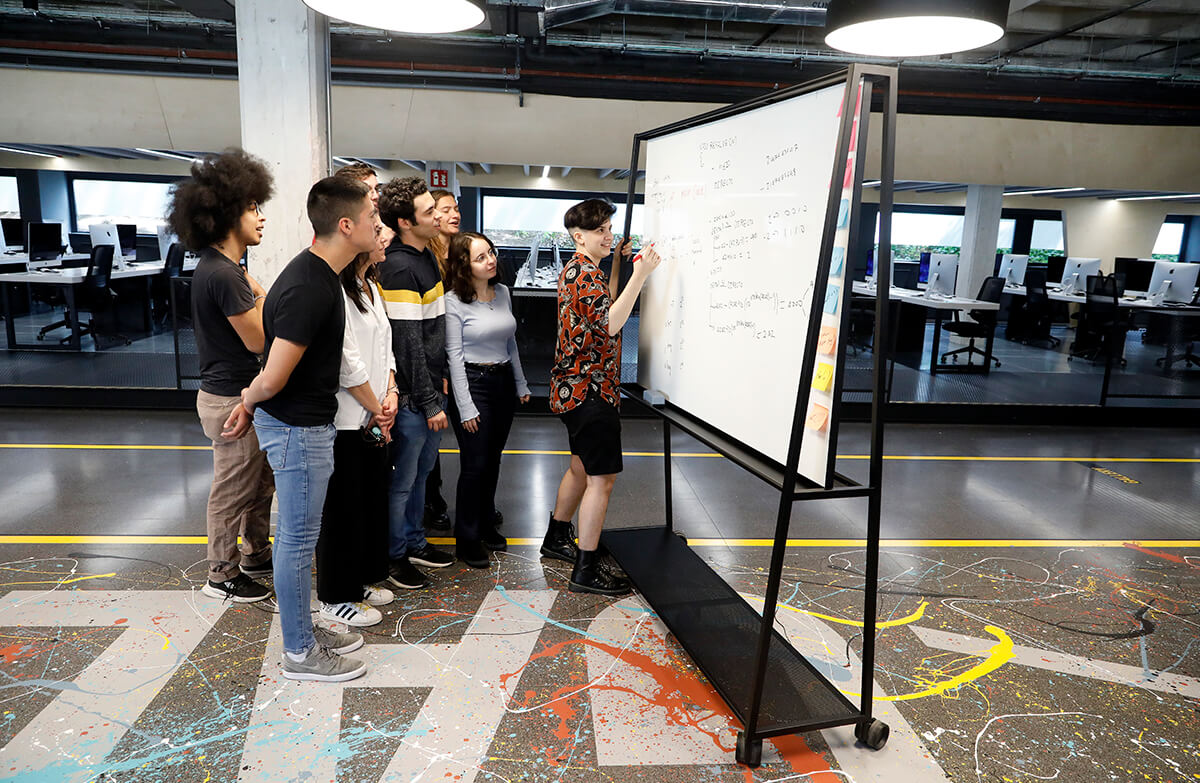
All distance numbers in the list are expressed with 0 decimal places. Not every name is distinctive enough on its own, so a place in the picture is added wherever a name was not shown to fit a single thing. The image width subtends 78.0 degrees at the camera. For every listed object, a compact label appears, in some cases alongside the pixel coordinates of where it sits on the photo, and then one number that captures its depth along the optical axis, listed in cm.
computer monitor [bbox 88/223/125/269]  951
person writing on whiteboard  296
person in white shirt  254
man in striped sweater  290
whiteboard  203
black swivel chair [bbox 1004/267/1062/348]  1063
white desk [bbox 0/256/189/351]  734
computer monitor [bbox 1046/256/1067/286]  1255
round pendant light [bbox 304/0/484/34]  236
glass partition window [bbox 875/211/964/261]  1761
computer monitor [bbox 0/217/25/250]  1177
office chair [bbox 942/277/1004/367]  841
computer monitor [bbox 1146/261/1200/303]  941
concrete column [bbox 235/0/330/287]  371
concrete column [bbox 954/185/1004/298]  966
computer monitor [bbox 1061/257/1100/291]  1103
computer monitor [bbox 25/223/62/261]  934
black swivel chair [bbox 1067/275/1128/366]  884
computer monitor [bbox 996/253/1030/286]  1209
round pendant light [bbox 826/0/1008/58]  220
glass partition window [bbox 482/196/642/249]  1611
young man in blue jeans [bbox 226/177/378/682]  216
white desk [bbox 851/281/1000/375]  813
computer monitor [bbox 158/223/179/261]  1138
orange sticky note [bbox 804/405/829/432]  202
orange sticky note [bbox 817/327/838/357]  201
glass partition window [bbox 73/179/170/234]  1537
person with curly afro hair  269
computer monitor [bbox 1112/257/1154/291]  1054
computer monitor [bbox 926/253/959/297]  992
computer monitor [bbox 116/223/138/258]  1020
